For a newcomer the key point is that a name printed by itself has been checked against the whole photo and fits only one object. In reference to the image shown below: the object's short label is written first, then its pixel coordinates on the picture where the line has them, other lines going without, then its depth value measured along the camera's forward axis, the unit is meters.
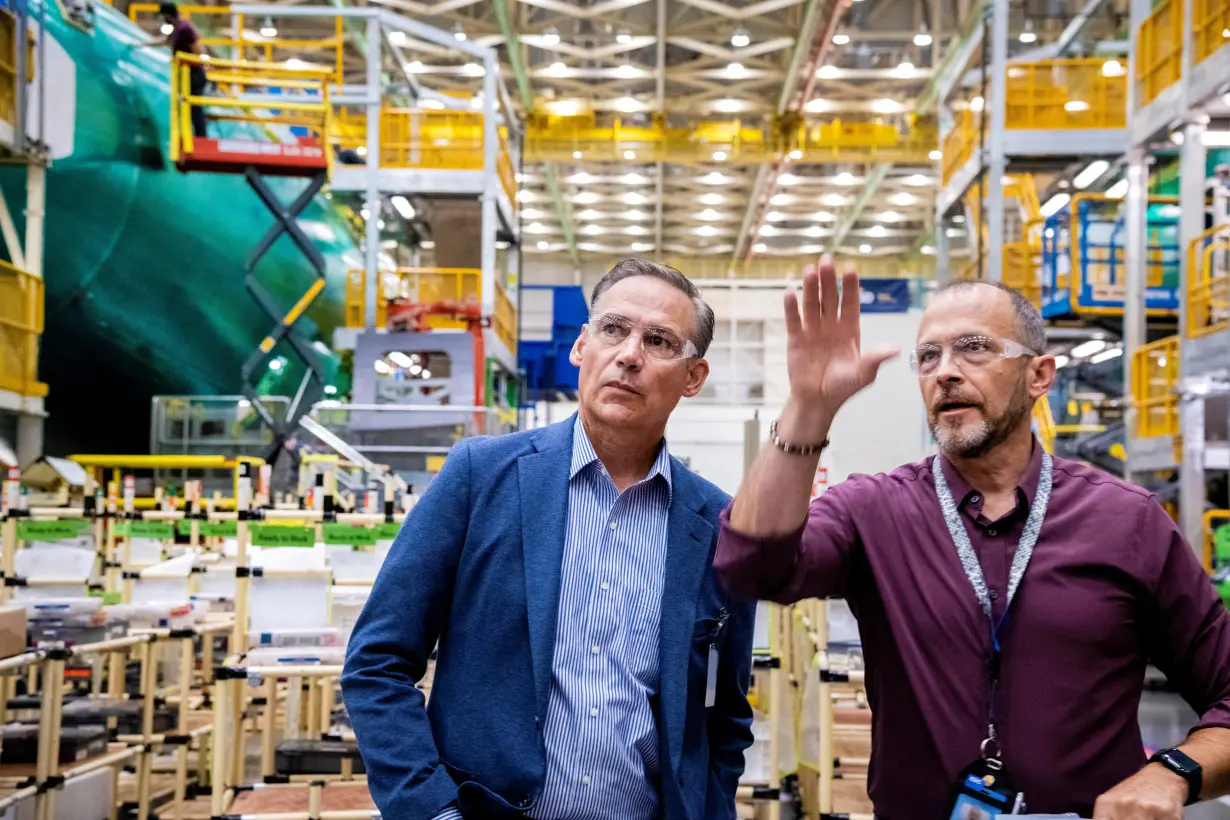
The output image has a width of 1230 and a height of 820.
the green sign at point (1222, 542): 6.45
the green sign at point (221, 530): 5.97
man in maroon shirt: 1.90
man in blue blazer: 2.13
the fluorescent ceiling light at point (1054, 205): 17.26
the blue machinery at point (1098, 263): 13.91
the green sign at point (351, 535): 5.75
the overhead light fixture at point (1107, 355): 16.65
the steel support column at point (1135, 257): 11.95
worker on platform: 15.62
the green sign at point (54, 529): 6.40
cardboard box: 4.74
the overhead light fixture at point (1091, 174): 15.45
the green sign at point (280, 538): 5.57
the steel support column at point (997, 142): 14.62
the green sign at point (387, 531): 5.81
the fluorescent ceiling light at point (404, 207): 20.12
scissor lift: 15.74
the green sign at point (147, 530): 7.41
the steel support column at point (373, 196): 18.28
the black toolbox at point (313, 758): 5.85
